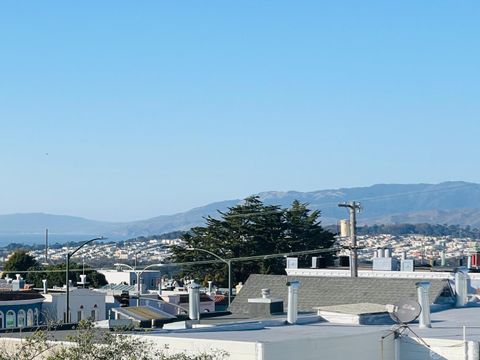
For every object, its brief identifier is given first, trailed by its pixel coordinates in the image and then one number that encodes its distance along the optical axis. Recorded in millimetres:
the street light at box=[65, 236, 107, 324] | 60462
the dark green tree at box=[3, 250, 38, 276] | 127875
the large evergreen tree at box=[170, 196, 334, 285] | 111312
